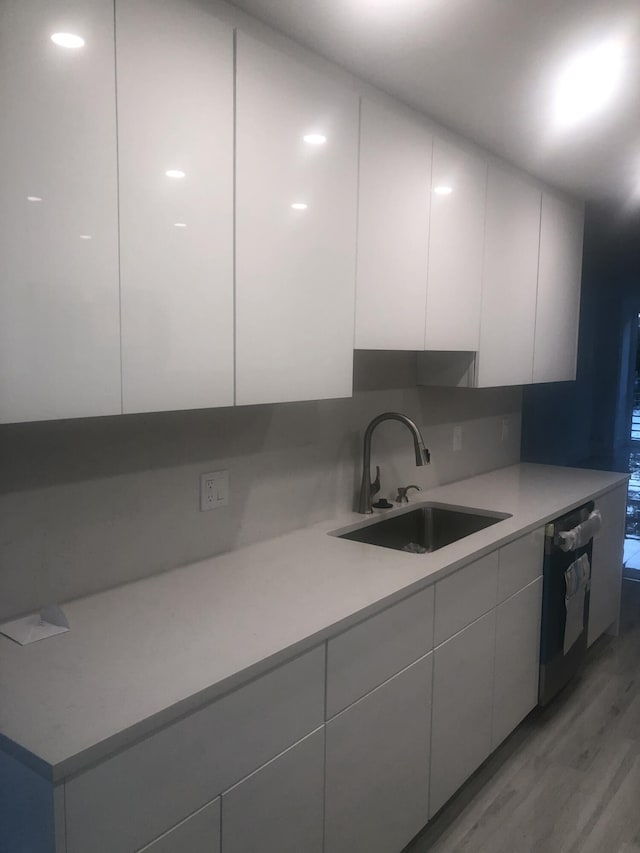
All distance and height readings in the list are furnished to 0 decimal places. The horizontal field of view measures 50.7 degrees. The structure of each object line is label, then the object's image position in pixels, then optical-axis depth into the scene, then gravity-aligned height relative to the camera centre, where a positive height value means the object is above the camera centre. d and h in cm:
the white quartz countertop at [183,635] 112 -59
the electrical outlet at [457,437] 329 -35
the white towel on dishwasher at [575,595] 280 -97
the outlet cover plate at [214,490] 197 -38
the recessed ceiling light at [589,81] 176 +81
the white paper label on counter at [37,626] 142 -58
